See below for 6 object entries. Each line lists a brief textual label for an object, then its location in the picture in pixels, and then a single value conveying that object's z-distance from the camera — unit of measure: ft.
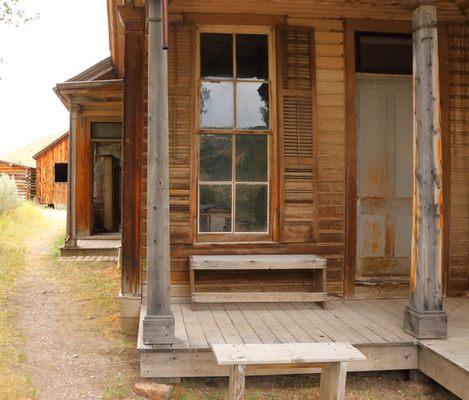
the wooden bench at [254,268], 15.24
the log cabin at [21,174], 95.40
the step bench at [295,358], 9.89
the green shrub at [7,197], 48.96
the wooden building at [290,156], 16.14
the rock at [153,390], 11.70
